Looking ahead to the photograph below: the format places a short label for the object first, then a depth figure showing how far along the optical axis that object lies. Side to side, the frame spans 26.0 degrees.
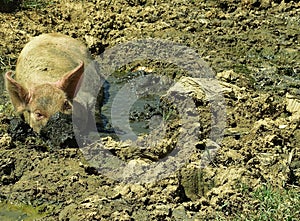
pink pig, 6.96
